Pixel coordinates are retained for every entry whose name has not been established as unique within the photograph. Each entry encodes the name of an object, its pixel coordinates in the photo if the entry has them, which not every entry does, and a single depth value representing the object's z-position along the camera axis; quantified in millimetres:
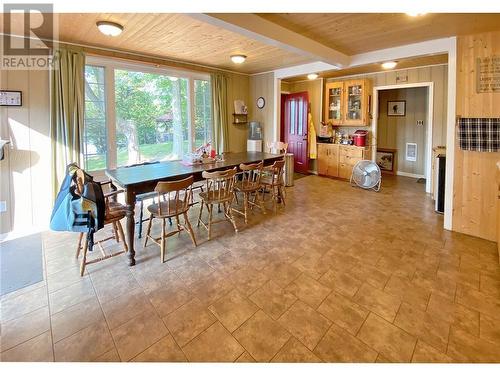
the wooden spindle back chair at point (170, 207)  2645
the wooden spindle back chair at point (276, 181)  4073
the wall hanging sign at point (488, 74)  2945
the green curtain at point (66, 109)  3562
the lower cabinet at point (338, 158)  6066
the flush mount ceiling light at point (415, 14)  2672
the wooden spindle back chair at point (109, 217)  2457
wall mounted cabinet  5965
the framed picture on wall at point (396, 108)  6777
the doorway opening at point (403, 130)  6453
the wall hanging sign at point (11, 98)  3262
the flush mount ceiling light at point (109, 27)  2928
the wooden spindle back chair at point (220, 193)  3158
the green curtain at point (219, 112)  5445
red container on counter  6011
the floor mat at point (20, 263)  2400
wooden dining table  2617
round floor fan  5328
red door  6516
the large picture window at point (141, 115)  4129
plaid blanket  2977
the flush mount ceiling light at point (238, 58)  4328
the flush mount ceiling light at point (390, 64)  4198
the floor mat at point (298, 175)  6584
